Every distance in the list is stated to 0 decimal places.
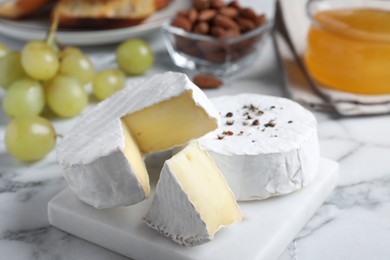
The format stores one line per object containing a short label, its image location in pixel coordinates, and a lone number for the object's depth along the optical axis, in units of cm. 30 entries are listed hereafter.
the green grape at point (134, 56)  56
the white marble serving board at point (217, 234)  37
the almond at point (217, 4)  58
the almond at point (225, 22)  55
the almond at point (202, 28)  55
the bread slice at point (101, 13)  60
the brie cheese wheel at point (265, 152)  39
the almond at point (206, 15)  56
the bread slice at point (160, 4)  64
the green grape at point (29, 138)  45
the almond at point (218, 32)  55
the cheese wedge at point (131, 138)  37
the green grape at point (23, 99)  49
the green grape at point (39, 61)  49
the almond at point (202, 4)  57
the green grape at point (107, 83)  52
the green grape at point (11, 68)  51
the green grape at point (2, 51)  55
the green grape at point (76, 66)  52
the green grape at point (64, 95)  49
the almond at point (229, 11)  57
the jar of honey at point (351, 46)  51
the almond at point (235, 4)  58
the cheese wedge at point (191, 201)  36
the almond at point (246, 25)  56
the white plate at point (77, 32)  59
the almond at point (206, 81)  54
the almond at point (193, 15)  57
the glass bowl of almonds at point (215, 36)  55
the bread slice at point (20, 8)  62
